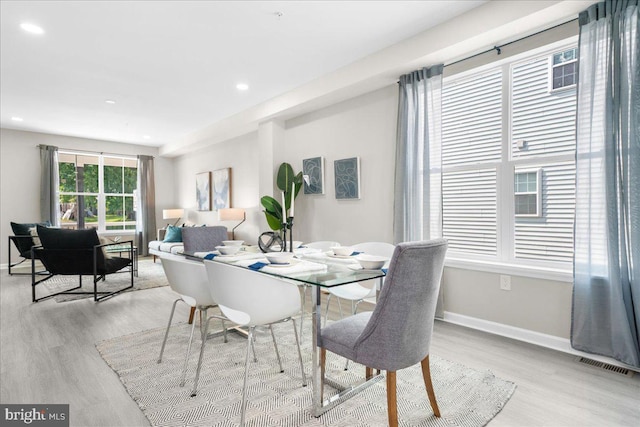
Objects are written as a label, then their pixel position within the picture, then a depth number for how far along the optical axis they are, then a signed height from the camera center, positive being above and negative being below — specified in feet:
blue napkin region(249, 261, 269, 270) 6.59 -1.07
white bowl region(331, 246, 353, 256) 7.60 -0.91
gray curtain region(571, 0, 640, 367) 7.12 +0.47
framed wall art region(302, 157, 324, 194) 15.02 +1.54
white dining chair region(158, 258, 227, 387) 6.88 -1.44
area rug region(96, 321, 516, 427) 5.84 -3.49
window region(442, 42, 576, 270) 8.91 +1.27
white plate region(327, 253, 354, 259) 7.51 -1.01
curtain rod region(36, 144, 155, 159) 23.02 +4.11
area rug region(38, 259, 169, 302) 14.97 -3.43
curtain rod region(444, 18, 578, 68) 8.57 +4.53
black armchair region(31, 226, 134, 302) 13.21 -1.61
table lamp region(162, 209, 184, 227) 25.29 -0.20
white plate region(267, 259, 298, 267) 6.70 -1.06
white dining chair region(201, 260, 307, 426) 5.68 -1.47
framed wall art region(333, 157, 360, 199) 13.44 +1.26
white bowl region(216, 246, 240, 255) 8.21 -0.94
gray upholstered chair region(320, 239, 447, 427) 4.78 -1.55
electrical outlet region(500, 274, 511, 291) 9.47 -2.02
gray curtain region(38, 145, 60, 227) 21.88 +1.60
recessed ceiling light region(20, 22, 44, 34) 9.45 +5.06
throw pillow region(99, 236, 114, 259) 14.60 -1.39
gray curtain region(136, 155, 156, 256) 25.73 +0.33
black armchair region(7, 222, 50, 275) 17.25 -1.43
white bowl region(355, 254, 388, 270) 6.29 -0.97
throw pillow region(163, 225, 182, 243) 22.62 -1.63
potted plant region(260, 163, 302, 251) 15.49 +0.65
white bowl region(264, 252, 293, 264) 6.79 -0.96
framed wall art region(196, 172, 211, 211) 23.71 +1.33
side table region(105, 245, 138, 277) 16.98 -1.94
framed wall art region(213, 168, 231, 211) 21.81 +1.38
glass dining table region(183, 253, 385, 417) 5.69 -1.13
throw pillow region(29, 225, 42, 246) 16.78 -1.33
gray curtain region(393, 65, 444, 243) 10.75 +1.63
